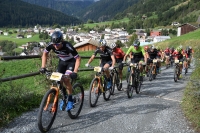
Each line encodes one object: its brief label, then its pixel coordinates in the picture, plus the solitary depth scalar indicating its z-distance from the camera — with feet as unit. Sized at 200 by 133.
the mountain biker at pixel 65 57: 18.34
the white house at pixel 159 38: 341.72
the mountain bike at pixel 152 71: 46.98
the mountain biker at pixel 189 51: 64.02
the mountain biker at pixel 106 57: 28.12
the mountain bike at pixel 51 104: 16.98
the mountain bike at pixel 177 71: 46.00
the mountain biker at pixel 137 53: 33.75
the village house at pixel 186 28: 292.79
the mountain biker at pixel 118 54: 37.47
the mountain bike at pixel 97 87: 24.79
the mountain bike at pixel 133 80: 29.91
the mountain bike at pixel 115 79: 30.83
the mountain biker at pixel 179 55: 48.93
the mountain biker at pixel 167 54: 74.38
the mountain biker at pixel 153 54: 51.29
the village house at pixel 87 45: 172.76
